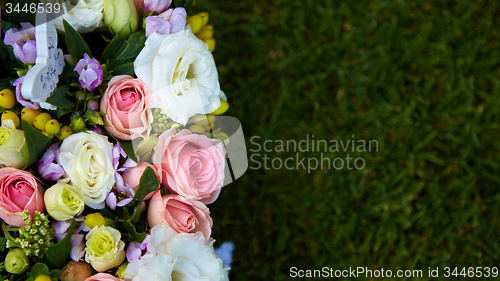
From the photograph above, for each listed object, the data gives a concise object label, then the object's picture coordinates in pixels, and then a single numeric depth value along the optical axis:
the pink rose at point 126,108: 0.55
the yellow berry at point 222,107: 0.64
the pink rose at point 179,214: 0.57
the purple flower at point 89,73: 0.54
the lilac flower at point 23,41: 0.54
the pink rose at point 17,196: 0.52
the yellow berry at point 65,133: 0.55
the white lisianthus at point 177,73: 0.55
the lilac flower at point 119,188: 0.55
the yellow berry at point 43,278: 0.50
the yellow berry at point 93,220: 0.53
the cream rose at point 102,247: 0.52
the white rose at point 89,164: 0.52
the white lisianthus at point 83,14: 0.57
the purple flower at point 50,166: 0.54
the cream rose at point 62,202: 0.51
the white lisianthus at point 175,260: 0.51
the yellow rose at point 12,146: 0.52
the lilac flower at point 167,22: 0.57
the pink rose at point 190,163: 0.57
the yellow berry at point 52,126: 0.53
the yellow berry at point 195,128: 0.63
